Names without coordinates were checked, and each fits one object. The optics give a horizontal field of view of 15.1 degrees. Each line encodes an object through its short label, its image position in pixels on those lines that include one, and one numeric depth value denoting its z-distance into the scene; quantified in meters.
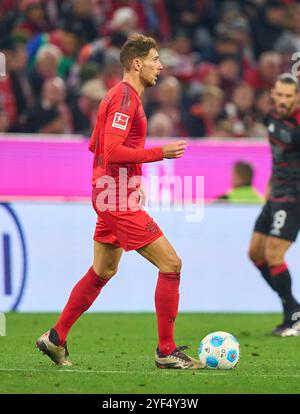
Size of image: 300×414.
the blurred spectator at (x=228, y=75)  16.66
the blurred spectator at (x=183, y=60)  16.62
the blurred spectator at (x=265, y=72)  16.78
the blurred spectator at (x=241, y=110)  15.79
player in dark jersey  10.50
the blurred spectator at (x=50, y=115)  14.70
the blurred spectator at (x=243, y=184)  12.88
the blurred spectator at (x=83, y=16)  16.38
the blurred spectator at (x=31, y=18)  16.22
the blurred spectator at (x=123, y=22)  16.16
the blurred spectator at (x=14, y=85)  14.98
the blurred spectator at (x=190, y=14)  17.48
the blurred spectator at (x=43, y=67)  15.27
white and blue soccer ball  7.96
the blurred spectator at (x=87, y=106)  15.06
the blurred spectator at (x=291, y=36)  17.25
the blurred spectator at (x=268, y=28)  17.89
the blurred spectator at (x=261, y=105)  15.92
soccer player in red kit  7.63
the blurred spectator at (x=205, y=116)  15.55
